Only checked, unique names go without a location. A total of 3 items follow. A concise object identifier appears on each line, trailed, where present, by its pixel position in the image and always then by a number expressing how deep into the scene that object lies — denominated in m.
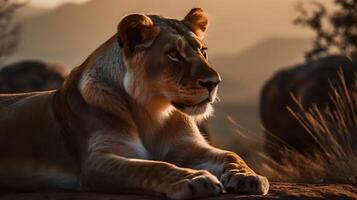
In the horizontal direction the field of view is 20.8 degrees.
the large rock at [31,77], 13.36
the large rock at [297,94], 13.18
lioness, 5.83
